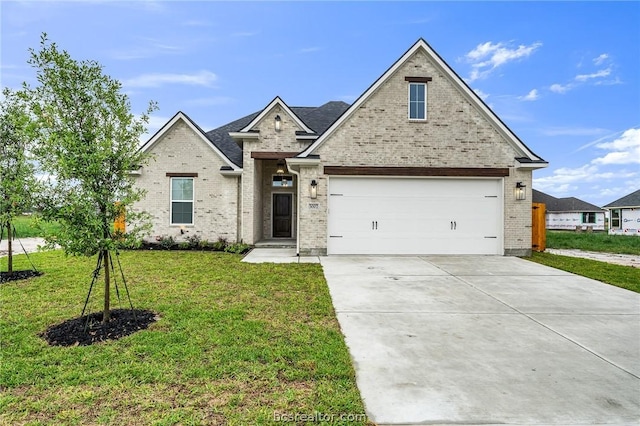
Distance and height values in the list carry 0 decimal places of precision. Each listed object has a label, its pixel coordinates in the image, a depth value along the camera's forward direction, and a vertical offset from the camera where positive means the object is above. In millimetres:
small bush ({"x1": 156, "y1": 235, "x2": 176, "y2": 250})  12922 -967
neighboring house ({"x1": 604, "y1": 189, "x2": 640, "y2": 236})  26938 +567
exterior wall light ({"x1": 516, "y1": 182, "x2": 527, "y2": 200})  11031 +992
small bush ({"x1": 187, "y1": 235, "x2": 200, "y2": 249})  12992 -932
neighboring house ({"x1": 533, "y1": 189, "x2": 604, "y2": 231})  36594 +799
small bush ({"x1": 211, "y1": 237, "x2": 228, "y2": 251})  12727 -1062
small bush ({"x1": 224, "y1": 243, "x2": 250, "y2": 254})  12094 -1118
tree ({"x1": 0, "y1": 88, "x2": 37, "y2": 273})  6732 +1360
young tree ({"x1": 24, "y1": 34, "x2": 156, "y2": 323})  4090 +880
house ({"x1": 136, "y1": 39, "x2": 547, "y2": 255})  10906 +1532
